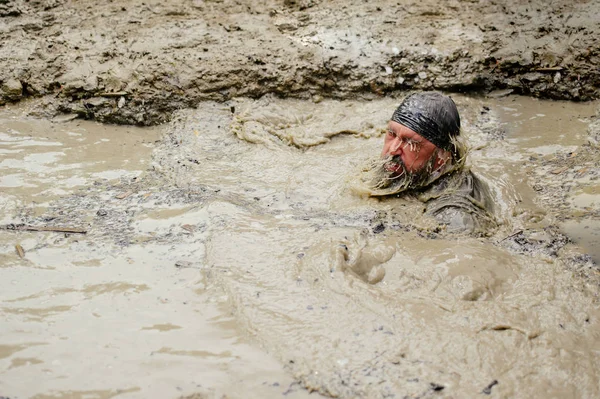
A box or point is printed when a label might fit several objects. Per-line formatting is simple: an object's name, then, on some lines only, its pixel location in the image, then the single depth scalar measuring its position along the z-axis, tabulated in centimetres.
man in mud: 400
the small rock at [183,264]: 345
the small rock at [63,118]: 560
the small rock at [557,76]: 576
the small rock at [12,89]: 574
